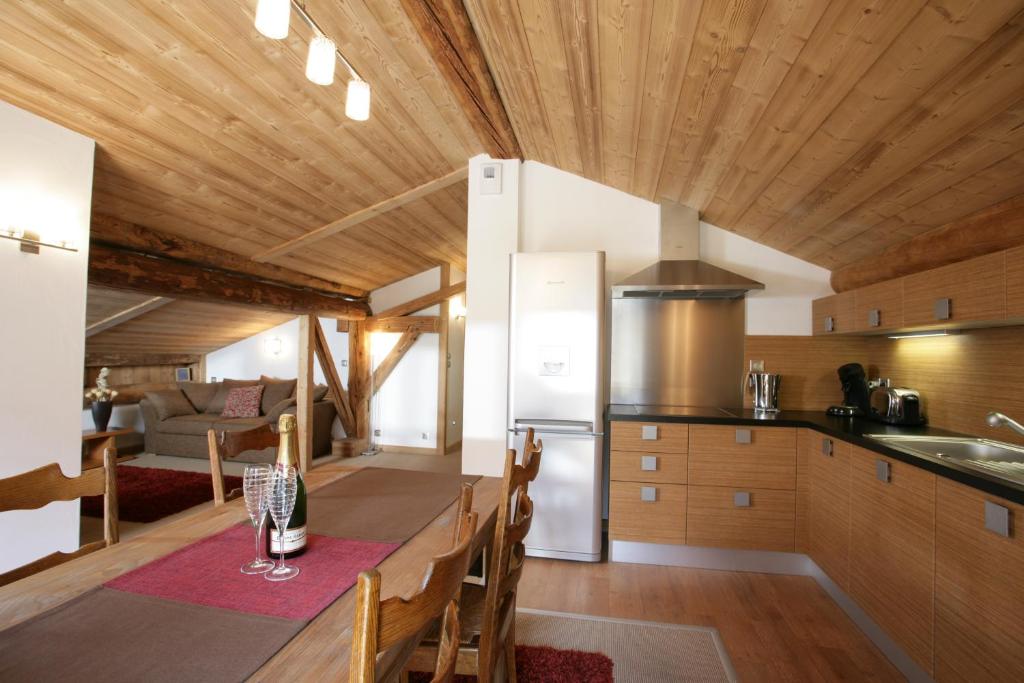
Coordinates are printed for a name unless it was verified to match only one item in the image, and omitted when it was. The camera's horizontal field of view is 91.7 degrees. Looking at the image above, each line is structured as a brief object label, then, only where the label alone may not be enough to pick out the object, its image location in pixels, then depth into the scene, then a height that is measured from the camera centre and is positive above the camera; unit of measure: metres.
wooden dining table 0.77 -0.45
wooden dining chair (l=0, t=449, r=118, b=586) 1.20 -0.35
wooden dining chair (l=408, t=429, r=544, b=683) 1.17 -0.59
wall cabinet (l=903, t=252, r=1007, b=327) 1.78 +0.33
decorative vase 5.71 -0.62
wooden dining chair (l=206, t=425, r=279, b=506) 1.65 -0.30
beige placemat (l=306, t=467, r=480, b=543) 1.35 -0.44
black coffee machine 2.90 -0.11
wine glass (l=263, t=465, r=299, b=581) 1.08 -0.31
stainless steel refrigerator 2.99 -0.11
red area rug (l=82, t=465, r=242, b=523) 3.90 -1.17
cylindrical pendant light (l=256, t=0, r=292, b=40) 1.30 +0.91
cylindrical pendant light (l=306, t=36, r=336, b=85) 1.53 +0.94
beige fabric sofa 5.82 -0.80
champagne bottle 1.14 -0.35
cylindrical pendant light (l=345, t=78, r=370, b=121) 1.78 +0.95
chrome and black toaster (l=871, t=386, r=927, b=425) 2.51 -0.17
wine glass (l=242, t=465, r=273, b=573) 1.09 -0.31
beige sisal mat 1.98 -1.19
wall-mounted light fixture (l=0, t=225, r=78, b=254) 2.23 +0.55
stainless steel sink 1.82 -0.31
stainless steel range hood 3.00 +0.54
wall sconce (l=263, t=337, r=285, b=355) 7.17 +0.25
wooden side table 4.67 -0.80
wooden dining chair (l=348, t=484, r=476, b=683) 0.54 -0.31
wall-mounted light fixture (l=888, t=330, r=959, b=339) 2.42 +0.21
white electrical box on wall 3.66 +1.38
